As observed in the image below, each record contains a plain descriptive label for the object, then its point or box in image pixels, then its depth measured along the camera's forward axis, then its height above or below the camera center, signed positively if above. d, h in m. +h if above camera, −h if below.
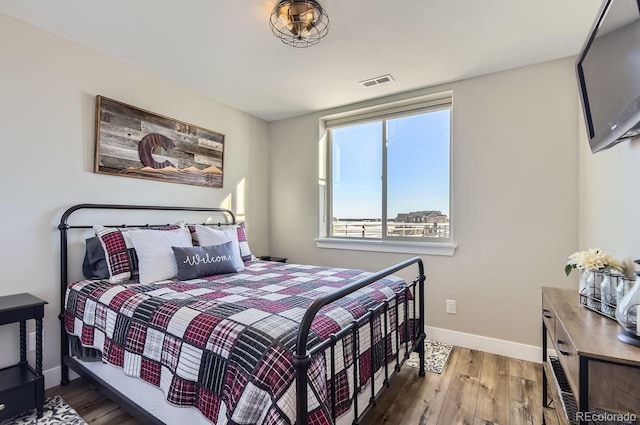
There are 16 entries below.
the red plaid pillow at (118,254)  2.11 -0.30
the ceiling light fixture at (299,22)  1.80 +1.21
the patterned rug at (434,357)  2.43 -1.21
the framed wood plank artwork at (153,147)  2.45 +0.59
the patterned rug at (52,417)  1.74 -1.19
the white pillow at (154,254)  2.12 -0.30
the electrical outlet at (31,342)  2.06 -0.87
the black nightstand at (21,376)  1.70 -0.99
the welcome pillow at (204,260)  2.22 -0.37
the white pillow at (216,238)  2.59 -0.23
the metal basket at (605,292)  1.26 -0.35
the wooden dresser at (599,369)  1.01 -0.53
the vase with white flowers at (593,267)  1.46 -0.26
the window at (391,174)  3.08 +0.42
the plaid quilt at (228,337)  1.11 -0.57
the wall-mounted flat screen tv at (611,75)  1.11 +0.60
